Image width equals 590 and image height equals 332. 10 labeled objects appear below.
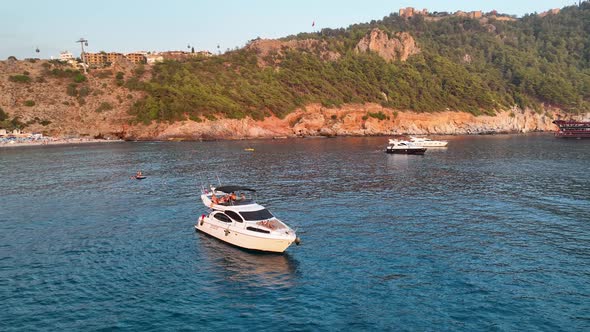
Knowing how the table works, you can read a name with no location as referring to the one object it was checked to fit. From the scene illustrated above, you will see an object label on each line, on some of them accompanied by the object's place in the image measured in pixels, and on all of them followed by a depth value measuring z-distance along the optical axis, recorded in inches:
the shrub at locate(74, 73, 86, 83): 7104.3
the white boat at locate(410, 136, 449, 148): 5319.9
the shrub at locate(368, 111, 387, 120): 7637.8
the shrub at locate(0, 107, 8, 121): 6314.0
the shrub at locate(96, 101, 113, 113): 6619.1
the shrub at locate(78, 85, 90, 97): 6815.9
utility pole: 7514.8
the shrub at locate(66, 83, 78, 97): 6830.7
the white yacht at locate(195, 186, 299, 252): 1419.8
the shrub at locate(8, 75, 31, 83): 6909.5
